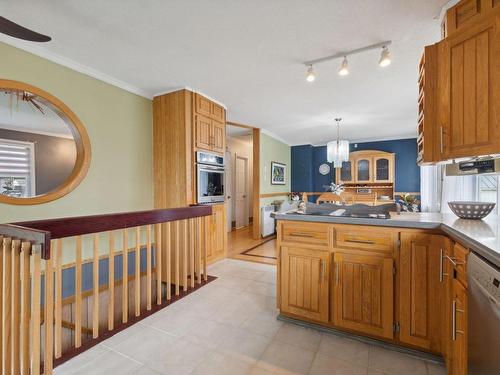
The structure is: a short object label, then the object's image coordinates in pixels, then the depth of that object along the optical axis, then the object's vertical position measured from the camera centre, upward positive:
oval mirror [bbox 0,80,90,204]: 1.99 +0.39
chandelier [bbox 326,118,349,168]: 4.23 +0.63
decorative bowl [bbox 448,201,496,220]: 1.54 -0.16
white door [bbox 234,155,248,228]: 6.14 -0.13
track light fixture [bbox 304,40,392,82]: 2.00 +1.21
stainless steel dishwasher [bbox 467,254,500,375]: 0.77 -0.49
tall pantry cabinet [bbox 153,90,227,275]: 2.94 +0.57
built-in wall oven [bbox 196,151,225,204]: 3.08 +0.13
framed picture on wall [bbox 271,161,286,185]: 5.74 +0.33
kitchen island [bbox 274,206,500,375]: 1.28 -0.60
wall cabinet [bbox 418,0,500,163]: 1.31 +0.61
